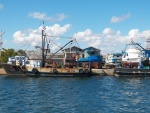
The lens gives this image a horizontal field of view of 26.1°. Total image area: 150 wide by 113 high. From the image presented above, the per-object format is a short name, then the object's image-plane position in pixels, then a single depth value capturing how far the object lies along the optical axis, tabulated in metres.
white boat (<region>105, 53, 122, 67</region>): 97.62
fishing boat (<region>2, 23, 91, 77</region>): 77.06
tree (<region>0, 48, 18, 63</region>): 101.91
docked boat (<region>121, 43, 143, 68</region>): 84.25
